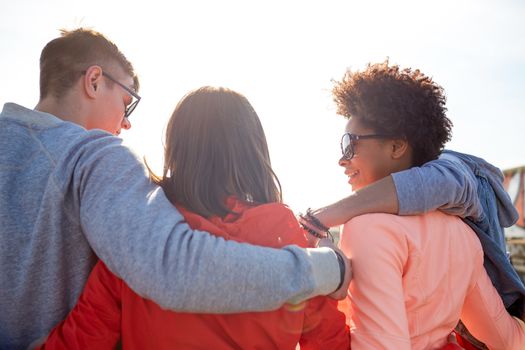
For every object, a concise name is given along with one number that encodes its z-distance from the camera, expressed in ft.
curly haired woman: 5.78
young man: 4.28
